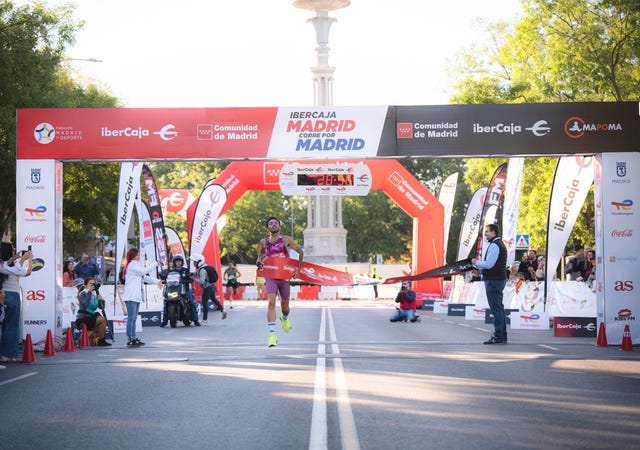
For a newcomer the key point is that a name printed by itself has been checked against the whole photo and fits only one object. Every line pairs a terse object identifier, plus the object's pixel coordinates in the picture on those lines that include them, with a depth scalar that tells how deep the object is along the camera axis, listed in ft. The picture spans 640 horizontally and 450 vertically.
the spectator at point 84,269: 90.33
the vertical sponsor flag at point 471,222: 117.91
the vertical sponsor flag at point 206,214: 112.47
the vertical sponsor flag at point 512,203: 94.22
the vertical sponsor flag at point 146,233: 103.65
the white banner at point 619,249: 57.06
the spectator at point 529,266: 86.99
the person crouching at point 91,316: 61.16
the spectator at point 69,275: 93.60
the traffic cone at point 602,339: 55.06
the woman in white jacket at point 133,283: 56.75
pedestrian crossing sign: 117.80
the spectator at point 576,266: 78.38
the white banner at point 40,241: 57.72
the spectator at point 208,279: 89.71
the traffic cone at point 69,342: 57.16
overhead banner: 59.06
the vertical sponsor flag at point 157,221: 104.83
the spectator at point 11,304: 49.09
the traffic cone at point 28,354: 48.89
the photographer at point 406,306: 83.87
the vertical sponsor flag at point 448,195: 126.44
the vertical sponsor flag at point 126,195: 92.68
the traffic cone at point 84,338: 59.77
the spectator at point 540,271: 87.61
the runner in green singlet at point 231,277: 140.77
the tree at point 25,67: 111.04
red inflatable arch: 116.98
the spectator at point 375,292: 179.01
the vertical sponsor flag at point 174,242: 122.72
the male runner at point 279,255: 50.11
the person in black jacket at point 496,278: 55.83
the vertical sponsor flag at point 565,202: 73.10
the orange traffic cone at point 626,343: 52.26
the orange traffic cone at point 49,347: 53.47
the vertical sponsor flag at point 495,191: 97.76
